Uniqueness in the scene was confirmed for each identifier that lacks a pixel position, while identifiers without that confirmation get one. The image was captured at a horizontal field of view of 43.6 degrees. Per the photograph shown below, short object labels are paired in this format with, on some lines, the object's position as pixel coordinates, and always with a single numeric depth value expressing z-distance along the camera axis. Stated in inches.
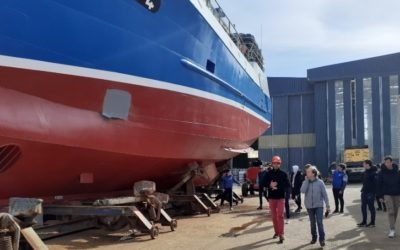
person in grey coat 311.7
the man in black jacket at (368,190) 395.7
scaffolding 494.7
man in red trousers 319.0
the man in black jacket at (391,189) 338.3
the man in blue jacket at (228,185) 569.9
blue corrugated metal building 1510.8
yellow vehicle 1348.2
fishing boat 264.5
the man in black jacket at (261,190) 541.3
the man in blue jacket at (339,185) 512.7
